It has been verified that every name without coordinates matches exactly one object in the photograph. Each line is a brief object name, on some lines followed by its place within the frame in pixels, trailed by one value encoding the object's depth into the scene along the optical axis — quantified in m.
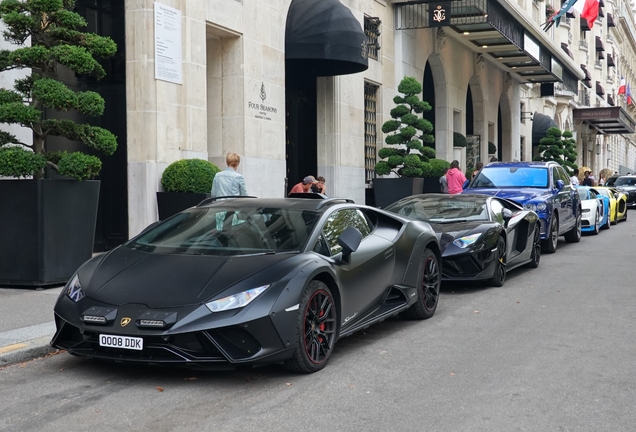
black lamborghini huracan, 5.56
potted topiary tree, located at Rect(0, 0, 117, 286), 9.84
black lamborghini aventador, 10.43
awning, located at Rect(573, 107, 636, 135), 56.38
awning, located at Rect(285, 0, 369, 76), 18.00
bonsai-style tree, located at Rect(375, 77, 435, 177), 22.31
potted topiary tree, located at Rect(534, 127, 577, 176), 44.53
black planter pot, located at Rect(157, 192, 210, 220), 13.52
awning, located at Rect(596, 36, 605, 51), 67.69
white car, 20.83
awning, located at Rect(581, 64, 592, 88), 61.24
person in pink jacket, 20.86
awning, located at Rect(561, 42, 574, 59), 53.32
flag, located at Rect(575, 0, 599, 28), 44.84
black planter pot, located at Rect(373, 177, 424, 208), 22.20
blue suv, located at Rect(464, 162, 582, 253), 15.40
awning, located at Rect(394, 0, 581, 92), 25.34
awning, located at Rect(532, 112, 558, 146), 48.09
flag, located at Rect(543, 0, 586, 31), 33.84
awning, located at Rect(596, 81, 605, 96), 70.12
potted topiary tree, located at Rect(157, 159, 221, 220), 13.51
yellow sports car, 24.87
